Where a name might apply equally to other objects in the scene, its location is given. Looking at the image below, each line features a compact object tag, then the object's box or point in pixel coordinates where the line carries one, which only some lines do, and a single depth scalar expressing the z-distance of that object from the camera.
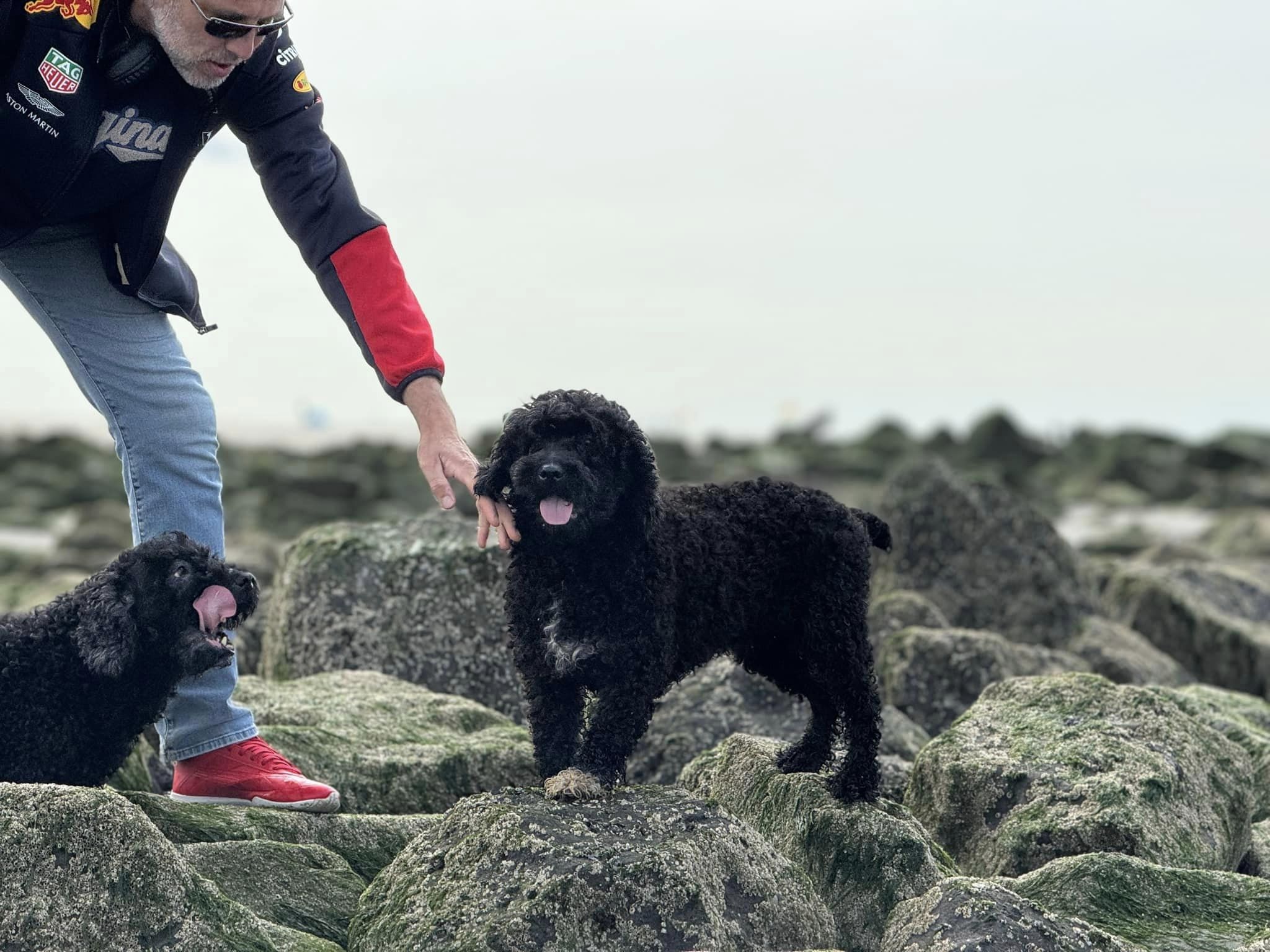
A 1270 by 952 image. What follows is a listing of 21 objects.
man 5.46
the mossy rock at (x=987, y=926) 4.65
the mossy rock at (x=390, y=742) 6.77
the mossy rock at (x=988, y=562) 11.38
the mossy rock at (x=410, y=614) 8.49
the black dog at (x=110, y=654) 5.57
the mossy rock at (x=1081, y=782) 6.33
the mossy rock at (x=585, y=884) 4.71
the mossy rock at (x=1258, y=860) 6.91
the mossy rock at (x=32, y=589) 12.48
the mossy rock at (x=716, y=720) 7.88
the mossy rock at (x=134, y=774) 6.59
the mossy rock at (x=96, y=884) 4.55
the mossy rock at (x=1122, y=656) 10.45
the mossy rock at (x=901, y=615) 10.13
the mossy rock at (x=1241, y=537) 23.69
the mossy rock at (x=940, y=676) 8.92
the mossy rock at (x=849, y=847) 5.70
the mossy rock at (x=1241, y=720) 7.79
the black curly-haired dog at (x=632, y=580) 5.20
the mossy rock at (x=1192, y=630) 11.92
